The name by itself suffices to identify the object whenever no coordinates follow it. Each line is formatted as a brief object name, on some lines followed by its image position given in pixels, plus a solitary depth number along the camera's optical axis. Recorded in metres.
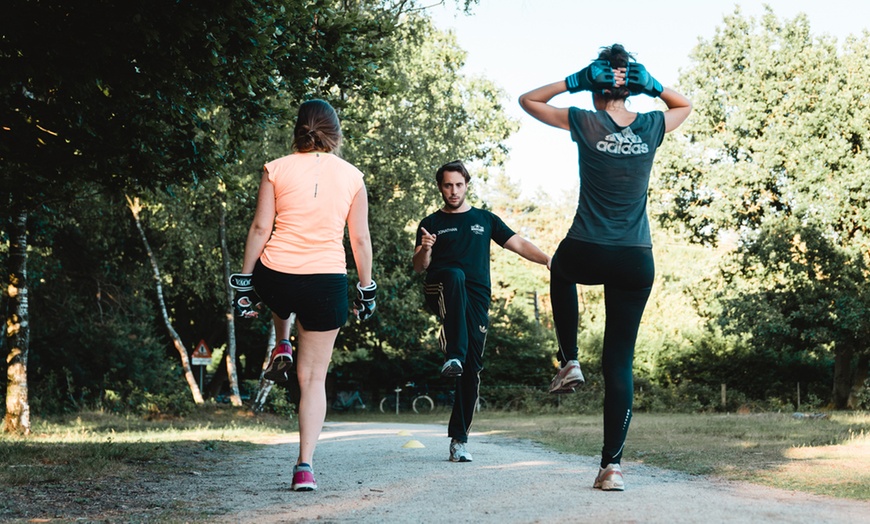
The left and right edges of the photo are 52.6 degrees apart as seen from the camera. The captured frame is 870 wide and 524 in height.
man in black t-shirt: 7.17
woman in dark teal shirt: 5.24
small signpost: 24.17
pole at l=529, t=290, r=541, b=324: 60.84
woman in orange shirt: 5.46
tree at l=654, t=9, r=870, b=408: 29.09
